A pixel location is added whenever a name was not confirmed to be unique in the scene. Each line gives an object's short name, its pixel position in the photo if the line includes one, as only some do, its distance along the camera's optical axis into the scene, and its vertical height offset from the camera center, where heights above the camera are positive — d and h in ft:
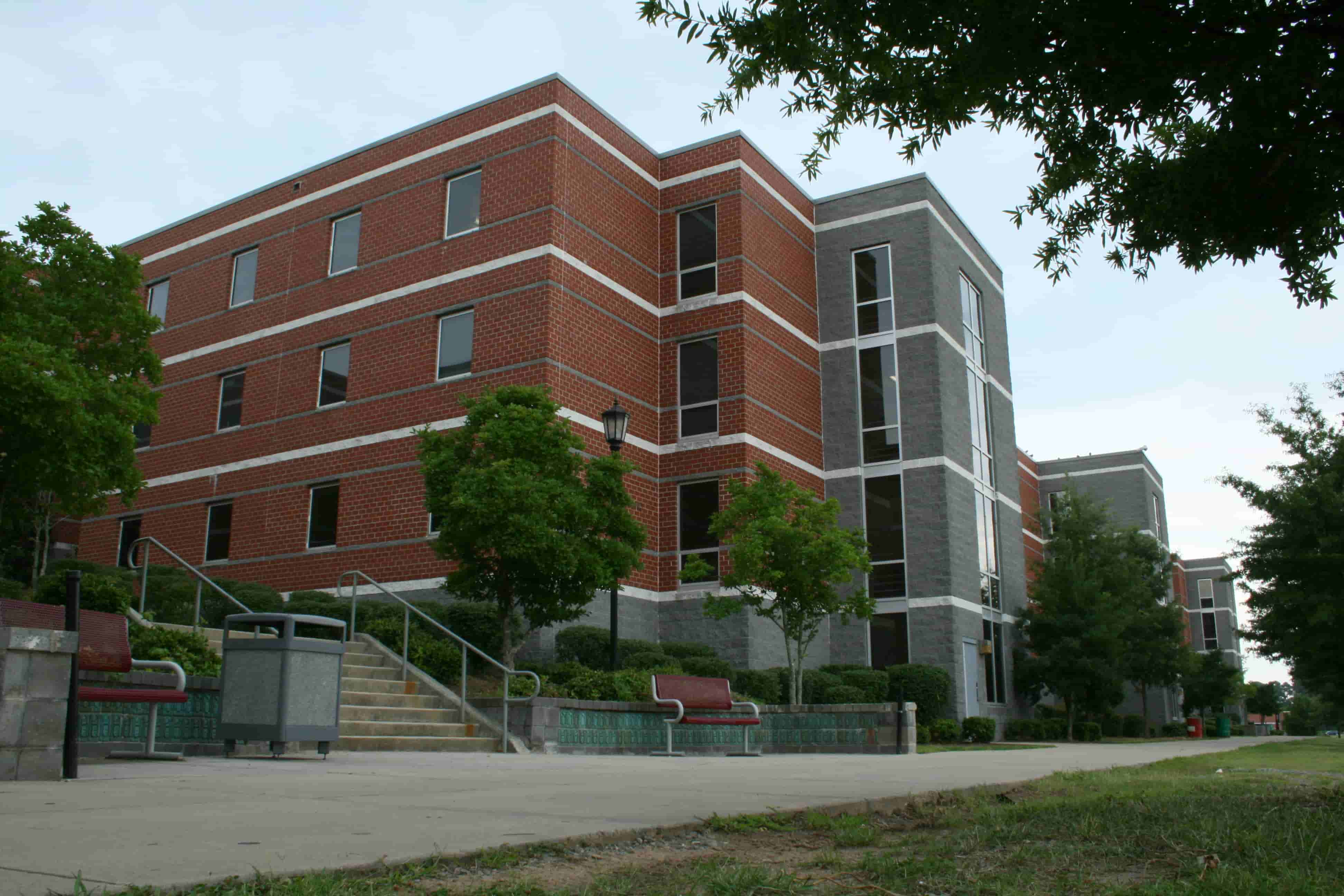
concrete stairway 42.45 -1.04
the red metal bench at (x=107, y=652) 27.27 +0.90
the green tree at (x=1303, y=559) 82.89 +9.94
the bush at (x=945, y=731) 77.10 -2.65
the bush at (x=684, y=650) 68.90 +2.46
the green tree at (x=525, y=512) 51.47 +8.16
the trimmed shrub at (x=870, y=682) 75.92 +0.61
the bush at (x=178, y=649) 36.42 +1.31
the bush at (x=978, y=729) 80.53 -2.59
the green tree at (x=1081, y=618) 97.50 +6.42
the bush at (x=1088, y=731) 98.63 -3.42
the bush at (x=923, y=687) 79.00 +0.33
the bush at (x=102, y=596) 40.83 +3.33
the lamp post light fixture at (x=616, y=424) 54.19 +12.58
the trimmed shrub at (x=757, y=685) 64.39 +0.33
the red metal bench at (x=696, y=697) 49.06 -0.26
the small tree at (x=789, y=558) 61.77 +7.17
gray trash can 31.76 +0.00
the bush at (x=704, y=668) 63.57 +1.29
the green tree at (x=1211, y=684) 150.10 +1.05
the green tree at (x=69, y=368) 57.72 +17.06
